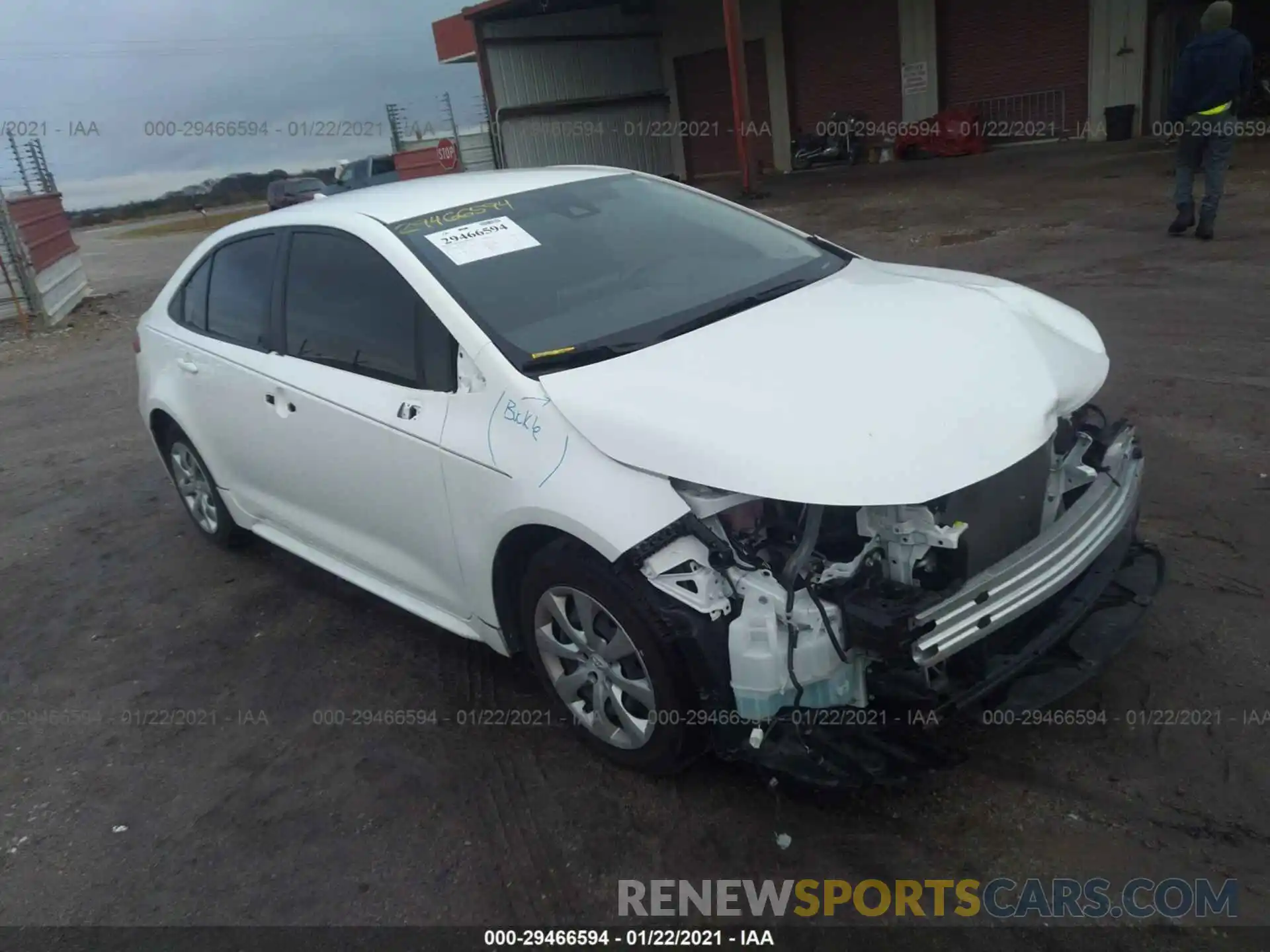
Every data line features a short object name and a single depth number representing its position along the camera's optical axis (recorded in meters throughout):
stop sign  20.70
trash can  15.77
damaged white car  2.59
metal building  15.78
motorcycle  19.72
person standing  8.29
